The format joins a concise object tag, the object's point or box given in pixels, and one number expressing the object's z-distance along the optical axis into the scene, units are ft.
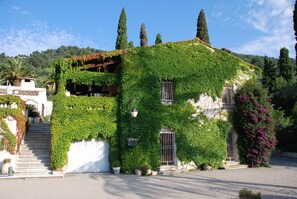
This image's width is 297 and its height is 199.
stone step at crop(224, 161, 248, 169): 56.76
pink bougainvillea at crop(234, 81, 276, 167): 56.90
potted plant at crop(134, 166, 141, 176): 49.35
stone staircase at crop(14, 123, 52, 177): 48.44
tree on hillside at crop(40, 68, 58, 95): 135.13
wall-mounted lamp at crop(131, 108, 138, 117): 51.12
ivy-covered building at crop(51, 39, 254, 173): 51.65
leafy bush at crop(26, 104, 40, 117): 80.19
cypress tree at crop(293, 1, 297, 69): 74.51
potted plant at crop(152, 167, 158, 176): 49.57
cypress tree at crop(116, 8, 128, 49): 127.75
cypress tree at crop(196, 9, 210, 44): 110.42
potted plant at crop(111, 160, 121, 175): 50.83
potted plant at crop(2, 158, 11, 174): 46.29
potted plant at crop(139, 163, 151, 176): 48.99
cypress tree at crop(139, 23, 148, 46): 145.48
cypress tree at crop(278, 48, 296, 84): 128.35
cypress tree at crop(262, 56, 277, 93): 138.09
